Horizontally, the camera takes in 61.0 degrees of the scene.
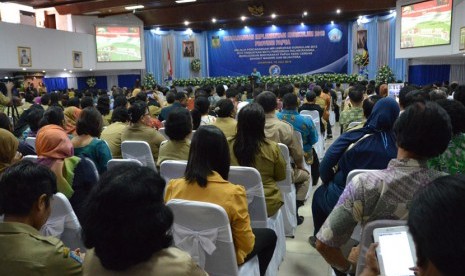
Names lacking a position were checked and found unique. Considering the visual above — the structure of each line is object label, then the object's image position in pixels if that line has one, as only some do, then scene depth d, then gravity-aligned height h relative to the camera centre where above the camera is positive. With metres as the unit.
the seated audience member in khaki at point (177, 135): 3.16 -0.43
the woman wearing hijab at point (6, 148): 2.54 -0.39
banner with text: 17.52 +1.37
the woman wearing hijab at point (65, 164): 2.67 -0.54
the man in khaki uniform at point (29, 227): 1.38 -0.54
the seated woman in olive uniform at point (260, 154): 2.86 -0.53
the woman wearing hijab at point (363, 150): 2.33 -0.43
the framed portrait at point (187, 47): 18.83 +1.66
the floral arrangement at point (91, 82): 16.19 +0.12
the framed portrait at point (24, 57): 12.22 +0.93
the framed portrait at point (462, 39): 9.39 +0.83
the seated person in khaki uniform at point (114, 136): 4.18 -0.55
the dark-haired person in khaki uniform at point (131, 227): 1.16 -0.42
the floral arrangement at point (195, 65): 18.80 +0.80
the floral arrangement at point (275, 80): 14.73 +0.02
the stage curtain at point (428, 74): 12.73 +0.06
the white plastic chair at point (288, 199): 3.30 -1.07
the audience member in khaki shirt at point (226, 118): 3.88 -0.37
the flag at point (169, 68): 18.55 +0.68
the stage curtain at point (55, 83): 14.66 +0.10
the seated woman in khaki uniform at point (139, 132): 4.06 -0.50
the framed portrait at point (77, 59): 14.49 +0.96
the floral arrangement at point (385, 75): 13.92 +0.06
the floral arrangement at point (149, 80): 17.18 +0.14
